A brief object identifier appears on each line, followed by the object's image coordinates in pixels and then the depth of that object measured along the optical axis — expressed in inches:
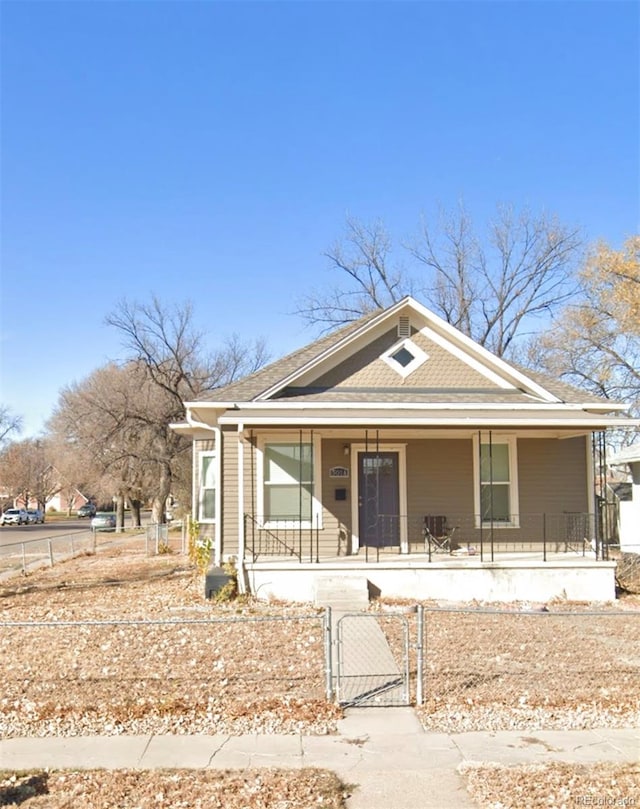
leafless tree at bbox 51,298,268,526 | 1425.9
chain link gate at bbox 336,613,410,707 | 281.9
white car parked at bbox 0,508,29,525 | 2273.6
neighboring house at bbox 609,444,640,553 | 641.6
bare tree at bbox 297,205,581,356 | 1270.5
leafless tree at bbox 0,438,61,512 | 2965.1
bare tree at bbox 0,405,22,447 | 2810.0
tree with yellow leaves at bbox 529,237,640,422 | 1082.7
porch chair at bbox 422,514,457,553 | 549.3
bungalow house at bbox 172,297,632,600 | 534.6
